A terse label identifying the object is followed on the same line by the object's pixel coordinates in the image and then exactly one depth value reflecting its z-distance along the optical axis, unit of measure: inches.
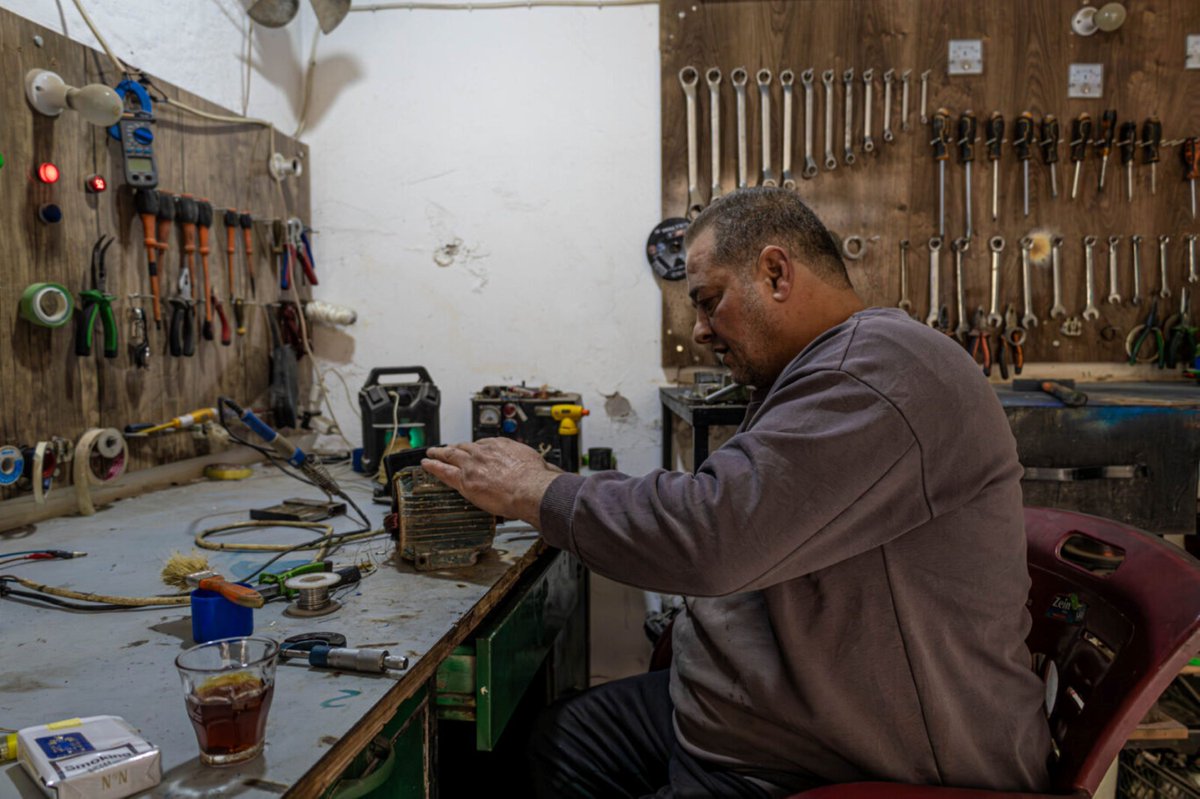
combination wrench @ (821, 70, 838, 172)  95.0
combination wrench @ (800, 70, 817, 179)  95.1
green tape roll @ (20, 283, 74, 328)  58.4
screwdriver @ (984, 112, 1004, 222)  93.9
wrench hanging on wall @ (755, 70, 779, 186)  95.0
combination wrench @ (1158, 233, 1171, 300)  94.7
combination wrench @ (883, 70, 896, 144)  95.0
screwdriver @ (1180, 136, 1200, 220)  93.3
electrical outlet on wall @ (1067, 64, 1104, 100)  94.2
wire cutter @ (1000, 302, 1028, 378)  94.0
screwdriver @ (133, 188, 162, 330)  69.7
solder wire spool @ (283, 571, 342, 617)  39.9
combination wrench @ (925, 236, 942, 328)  95.4
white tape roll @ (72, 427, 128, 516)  62.9
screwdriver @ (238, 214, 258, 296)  85.0
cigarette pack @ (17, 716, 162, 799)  22.9
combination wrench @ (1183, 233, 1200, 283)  94.5
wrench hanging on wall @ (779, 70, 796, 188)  94.7
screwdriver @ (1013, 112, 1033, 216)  93.6
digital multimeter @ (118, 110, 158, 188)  67.6
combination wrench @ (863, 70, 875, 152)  94.3
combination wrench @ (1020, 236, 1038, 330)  95.0
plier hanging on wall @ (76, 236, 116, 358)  63.6
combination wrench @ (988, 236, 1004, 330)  95.5
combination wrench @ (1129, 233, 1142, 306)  94.7
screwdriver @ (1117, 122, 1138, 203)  93.5
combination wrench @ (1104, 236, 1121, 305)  94.4
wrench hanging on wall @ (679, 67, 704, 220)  95.4
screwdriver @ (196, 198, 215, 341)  76.8
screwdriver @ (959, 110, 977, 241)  94.1
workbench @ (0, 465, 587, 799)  27.0
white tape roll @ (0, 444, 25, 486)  56.2
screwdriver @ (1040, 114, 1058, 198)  93.7
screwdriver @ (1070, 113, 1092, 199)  93.9
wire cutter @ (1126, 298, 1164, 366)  94.0
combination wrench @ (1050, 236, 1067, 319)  94.9
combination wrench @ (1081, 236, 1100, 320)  94.6
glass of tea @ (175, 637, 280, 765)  25.0
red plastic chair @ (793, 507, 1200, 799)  32.7
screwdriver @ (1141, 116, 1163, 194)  93.4
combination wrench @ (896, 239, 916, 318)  95.9
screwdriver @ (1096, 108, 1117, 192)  93.6
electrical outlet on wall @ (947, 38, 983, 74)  94.6
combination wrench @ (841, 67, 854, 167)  94.6
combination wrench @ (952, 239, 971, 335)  95.2
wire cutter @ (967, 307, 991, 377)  93.4
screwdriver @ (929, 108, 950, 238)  94.0
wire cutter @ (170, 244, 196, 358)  74.5
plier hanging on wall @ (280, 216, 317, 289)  93.7
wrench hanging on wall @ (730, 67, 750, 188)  95.3
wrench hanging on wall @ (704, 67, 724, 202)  95.0
